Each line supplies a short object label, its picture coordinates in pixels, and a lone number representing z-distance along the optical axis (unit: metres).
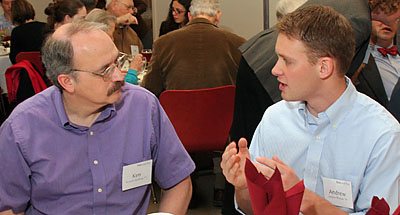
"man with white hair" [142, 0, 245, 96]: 4.00
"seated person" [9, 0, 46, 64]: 5.03
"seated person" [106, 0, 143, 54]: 5.16
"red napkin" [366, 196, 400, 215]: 1.04
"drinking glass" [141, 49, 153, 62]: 5.07
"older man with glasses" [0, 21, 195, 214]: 1.75
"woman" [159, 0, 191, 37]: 5.13
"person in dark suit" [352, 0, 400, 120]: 2.53
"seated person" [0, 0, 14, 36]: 7.11
